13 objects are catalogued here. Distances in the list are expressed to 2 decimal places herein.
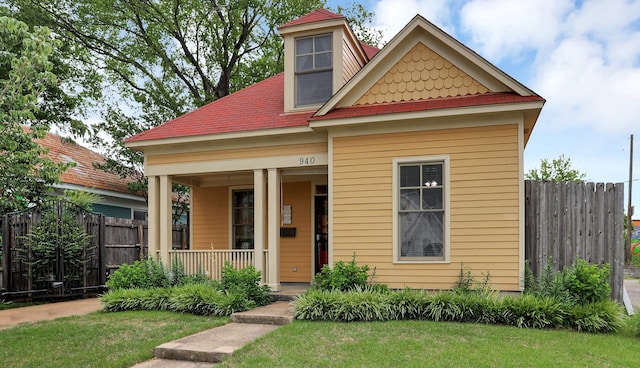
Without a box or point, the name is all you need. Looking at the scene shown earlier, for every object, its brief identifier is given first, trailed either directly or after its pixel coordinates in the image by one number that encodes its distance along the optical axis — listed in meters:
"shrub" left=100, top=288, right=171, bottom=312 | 8.29
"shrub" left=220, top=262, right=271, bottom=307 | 8.07
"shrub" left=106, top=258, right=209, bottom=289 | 9.04
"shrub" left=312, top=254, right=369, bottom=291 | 7.77
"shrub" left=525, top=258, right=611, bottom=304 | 6.57
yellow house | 7.70
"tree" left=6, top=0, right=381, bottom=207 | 17.42
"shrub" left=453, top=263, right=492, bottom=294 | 7.54
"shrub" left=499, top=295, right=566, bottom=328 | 6.45
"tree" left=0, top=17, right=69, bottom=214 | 5.17
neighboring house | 14.53
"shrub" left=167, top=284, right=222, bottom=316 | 7.79
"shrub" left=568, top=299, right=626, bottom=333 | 6.25
